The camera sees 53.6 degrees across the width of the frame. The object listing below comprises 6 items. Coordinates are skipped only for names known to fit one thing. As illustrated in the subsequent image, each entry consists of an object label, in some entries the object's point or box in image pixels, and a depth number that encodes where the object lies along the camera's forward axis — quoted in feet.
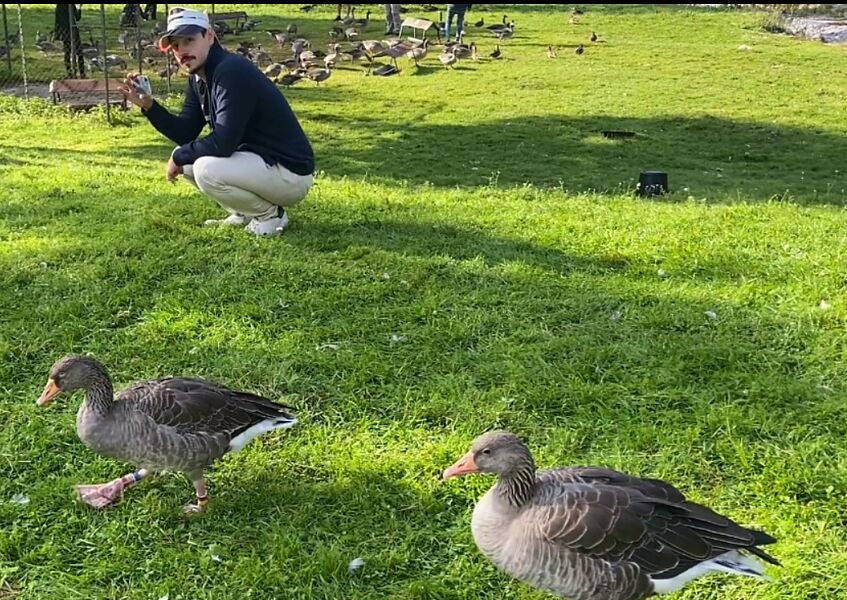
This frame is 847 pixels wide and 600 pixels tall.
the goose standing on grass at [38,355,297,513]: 9.69
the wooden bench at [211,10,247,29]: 81.96
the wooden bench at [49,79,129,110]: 44.52
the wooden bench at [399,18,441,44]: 77.94
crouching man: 17.30
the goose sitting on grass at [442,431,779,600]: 8.05
